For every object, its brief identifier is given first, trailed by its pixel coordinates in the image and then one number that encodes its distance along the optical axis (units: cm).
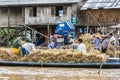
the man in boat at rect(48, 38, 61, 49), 2374
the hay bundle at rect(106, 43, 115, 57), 2306
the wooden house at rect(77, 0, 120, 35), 3666
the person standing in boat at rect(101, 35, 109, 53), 2372
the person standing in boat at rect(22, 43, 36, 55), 2148
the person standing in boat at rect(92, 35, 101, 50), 2436
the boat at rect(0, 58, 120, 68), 2028
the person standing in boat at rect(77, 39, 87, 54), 2135
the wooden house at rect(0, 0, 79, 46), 3922
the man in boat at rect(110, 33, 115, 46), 2406
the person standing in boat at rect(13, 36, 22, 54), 2214
